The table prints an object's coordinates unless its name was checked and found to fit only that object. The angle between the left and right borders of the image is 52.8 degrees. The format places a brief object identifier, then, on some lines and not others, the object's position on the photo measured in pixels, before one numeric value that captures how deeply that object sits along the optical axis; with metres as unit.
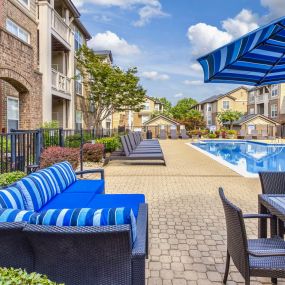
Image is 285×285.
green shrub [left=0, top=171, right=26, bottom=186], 4.83
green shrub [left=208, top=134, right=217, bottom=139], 40.59
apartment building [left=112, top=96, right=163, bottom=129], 52.97
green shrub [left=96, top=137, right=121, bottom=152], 15.27
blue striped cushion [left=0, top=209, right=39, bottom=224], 2.36
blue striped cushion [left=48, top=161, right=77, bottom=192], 5.08
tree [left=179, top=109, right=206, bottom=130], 50.09
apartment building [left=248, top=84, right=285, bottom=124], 44.81
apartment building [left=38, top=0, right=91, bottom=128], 16.27
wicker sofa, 2.18
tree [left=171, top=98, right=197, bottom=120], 79.75
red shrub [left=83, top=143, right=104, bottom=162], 13.00
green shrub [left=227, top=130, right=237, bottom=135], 41.63
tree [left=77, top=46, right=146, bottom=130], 21.30
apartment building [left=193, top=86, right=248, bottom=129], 58.97
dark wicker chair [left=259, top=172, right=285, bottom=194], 4.26
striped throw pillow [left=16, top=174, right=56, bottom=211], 3.65
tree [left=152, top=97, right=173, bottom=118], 91.32
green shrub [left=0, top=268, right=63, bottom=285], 1.47
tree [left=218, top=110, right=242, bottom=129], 48.75
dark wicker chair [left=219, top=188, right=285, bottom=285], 2.61
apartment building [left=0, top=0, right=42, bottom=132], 11.12
